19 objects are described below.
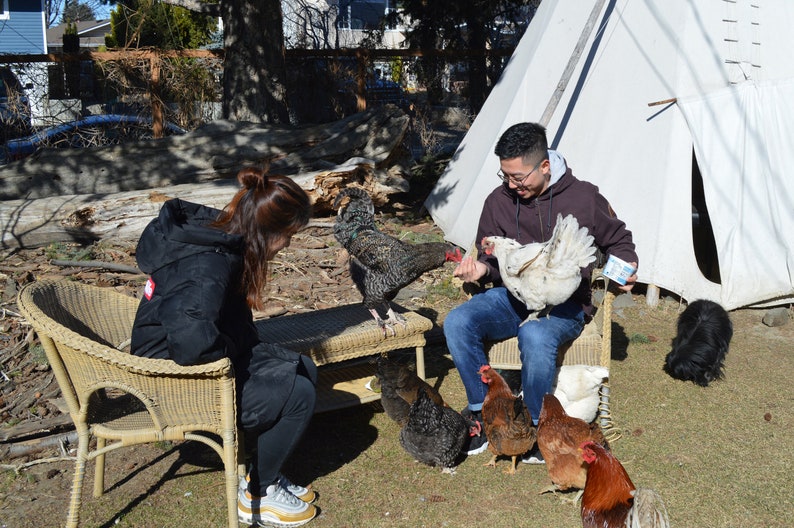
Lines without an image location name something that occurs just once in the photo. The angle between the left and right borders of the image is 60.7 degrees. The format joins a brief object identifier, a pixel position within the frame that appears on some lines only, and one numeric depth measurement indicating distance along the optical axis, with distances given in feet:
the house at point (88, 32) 86.07
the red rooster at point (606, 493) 8.82
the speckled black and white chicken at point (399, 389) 12.55
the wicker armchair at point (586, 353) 12.76
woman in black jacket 8.63
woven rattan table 12.49
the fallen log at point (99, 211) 21.02
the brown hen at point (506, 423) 11.70
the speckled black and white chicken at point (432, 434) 11.72
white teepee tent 19.39
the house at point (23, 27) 64.03
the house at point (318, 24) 38.22
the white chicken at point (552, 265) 11.53
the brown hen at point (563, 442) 10.80
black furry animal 15.21
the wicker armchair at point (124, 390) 8.52
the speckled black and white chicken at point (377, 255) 13.50
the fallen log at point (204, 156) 24.03
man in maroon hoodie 12.07
